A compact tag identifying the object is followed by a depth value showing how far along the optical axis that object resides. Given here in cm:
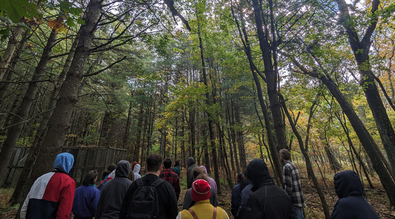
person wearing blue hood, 206
